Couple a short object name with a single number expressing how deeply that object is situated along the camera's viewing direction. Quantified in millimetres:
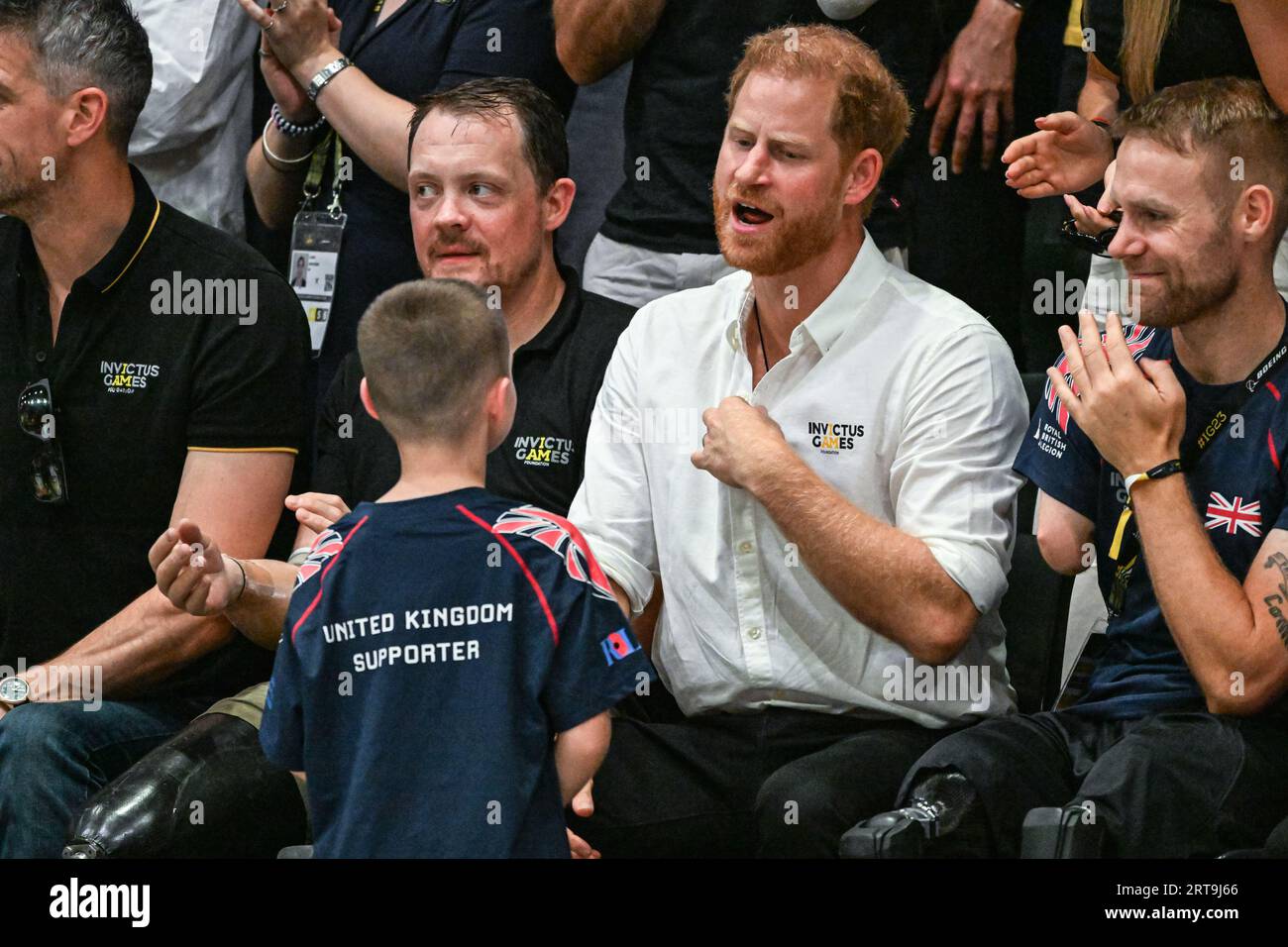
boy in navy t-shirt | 4949
